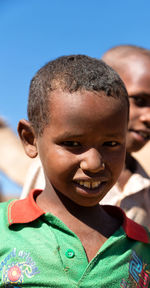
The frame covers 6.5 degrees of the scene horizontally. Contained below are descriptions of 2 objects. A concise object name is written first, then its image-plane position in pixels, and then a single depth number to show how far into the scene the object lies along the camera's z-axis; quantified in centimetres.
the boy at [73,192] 160
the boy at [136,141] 193
